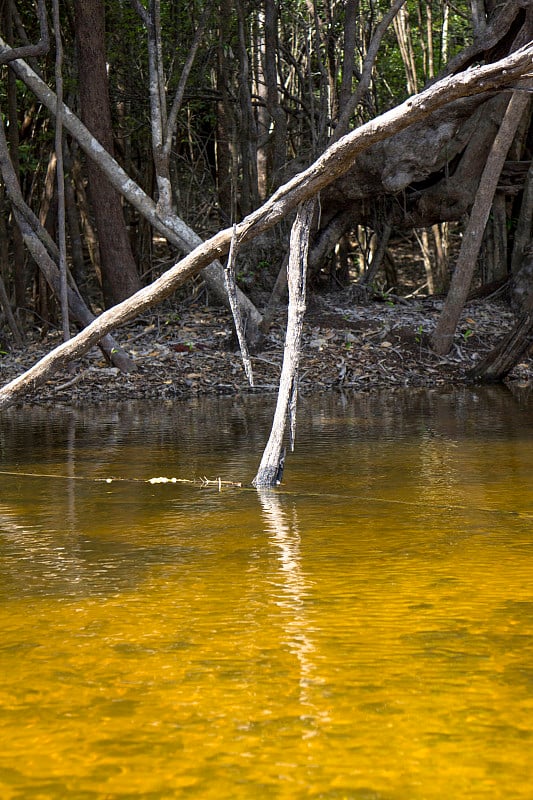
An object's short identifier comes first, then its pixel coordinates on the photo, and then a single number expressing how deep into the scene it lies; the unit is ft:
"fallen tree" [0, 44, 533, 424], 17.61
